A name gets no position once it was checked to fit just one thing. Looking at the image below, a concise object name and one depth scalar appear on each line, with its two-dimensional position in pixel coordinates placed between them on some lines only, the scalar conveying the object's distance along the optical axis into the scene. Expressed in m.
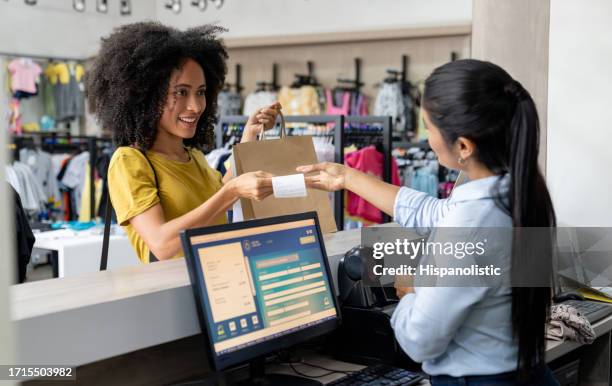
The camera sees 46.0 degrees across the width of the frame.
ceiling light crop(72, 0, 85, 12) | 7.13
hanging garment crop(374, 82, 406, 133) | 8.10
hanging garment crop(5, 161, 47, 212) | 7.83
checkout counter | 1.36
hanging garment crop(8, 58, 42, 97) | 9.28
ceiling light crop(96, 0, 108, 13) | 7.33
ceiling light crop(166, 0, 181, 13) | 7.33
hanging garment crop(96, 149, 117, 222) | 7.69
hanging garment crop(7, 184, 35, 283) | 3.44
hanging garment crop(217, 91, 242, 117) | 9.41
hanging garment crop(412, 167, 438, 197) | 5.99
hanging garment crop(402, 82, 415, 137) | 8.13
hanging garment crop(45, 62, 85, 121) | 9.87
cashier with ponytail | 1.43
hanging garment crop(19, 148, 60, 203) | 8.36
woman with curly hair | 2.08
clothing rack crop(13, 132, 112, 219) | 8.59
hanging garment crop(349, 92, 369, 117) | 8.45
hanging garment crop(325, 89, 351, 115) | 8.48
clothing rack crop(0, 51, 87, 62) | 9.44
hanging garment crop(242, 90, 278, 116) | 9.24
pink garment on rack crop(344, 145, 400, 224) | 5.02
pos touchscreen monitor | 1.59
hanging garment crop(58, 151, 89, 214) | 8.55
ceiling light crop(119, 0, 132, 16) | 7.48
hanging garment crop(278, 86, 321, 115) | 8.69
